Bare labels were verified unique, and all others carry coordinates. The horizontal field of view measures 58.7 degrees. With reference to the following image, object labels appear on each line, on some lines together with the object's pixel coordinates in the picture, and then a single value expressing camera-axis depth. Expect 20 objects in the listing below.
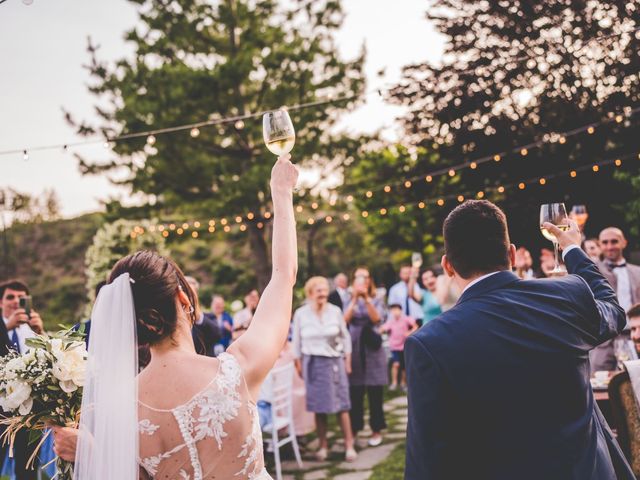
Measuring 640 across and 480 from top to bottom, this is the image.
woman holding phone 6.77
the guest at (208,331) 5.11
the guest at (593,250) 6.46
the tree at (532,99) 12.03
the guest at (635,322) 3.95
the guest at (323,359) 6.23
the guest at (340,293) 8.48
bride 1.71
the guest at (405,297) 9.41
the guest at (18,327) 4.38
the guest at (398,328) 8.89
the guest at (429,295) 7.93
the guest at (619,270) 5.59
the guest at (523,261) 6.63
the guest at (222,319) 8.72
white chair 5.80
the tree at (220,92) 14.48
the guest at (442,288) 6.39
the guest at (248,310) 8.74
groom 1.54
